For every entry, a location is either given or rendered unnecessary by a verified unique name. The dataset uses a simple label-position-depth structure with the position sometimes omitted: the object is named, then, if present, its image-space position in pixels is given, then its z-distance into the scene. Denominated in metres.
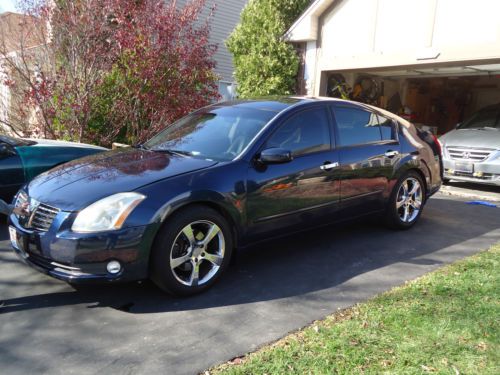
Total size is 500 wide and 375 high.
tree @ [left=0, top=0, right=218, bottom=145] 7.73
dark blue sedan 3.13
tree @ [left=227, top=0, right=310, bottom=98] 11.44
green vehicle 5.07
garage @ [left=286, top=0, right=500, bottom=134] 8.82
